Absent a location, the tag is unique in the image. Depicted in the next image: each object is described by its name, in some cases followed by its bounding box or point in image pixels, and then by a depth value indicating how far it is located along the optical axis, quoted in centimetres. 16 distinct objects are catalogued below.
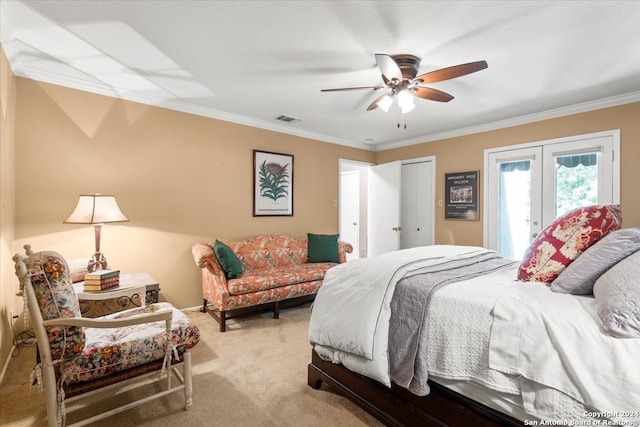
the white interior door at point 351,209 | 659
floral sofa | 318
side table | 237
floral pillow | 154
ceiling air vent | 420
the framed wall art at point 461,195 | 465
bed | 109
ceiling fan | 218
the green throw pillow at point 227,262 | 327
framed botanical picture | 443
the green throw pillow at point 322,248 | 445
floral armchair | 144
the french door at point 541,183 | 356
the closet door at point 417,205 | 526
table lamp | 262
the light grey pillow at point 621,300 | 105
